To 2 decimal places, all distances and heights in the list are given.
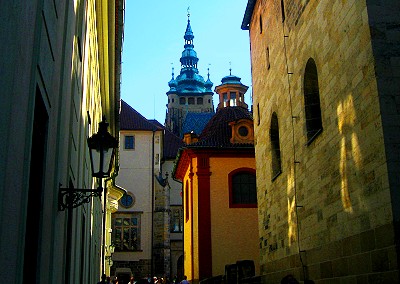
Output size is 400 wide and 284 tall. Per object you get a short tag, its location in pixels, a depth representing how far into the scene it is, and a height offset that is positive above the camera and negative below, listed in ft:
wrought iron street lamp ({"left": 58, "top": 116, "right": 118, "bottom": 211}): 22.44 +5.57
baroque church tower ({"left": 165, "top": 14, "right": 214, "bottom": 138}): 342.23 +117.62
